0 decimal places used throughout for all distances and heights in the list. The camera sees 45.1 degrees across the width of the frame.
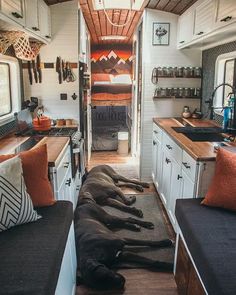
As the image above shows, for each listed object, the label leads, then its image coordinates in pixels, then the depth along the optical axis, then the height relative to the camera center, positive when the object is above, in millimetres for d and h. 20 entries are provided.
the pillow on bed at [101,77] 6488 +362
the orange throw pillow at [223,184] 1729 -543
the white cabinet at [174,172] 2014 -669
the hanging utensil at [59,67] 3594 +328
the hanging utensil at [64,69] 3613 +304
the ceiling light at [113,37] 5648 +1125
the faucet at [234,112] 2618 -157
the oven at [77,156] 2887 -686
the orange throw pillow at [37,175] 1695 -486
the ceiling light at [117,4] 3307 +1058
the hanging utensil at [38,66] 3571 +336
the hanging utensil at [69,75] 3625 +231
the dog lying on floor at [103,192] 3105 -1099
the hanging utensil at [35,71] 3557 +272
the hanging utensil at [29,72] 3546 +259
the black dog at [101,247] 1975 -1186
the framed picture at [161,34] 3674 +770
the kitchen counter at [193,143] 2001 -396
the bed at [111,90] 6508 +86
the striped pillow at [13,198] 1448 -541
